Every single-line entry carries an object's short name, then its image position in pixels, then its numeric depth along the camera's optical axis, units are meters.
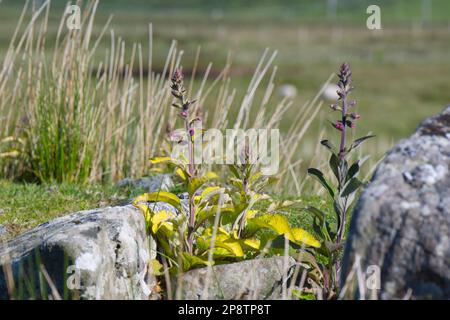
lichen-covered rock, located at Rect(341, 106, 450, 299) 6.46
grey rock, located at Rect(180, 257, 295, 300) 7.58
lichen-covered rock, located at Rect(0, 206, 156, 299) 6.99
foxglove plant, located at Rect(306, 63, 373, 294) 7.64
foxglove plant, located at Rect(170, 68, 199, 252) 7.60
